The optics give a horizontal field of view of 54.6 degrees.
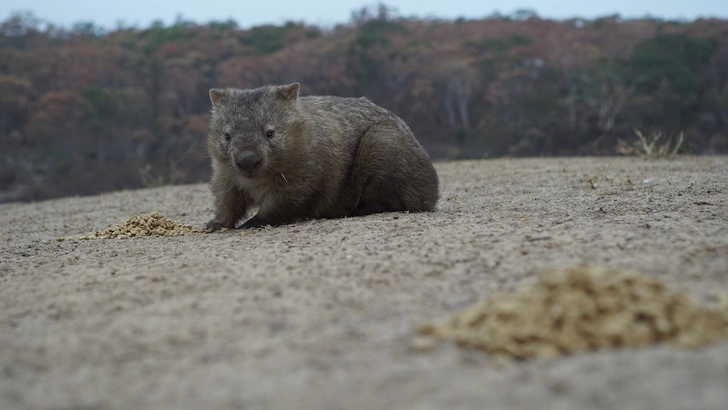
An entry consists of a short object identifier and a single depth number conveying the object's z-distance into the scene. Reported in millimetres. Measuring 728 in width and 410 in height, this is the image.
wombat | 5145
